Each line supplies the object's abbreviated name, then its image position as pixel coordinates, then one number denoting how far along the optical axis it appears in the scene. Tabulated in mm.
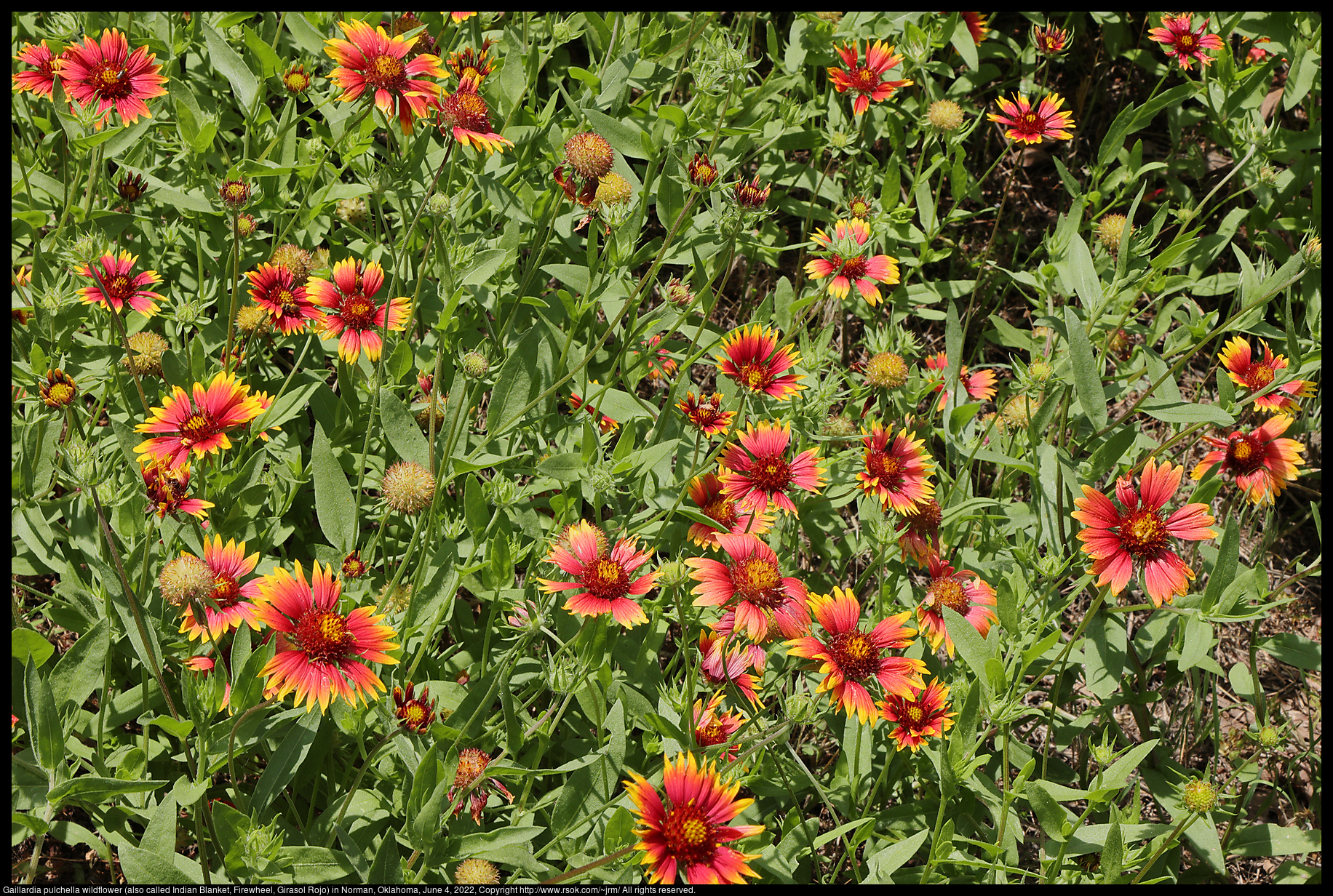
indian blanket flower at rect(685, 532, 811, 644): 1704
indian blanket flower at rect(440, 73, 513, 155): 2045
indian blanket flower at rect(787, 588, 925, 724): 1706
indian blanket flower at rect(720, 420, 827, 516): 2035
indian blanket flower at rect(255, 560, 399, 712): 1535
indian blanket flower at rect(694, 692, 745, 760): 1844
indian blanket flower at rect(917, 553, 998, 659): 2096
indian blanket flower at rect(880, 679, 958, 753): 1901
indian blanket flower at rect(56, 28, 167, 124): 2104
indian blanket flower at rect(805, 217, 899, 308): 2457
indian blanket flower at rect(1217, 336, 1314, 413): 2240
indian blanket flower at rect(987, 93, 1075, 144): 2895
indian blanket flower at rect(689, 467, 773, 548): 1999
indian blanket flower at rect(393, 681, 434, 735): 1707
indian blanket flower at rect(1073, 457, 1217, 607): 1808
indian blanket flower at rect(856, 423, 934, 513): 2092
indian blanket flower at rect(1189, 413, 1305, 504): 2168
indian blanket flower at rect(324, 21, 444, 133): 2018
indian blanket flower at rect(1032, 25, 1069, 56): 3127
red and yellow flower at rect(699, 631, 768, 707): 1930
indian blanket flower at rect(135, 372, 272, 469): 1792
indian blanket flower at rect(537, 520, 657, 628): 1696
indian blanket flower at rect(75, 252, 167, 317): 2123
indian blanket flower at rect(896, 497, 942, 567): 2246
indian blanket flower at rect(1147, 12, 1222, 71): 2889
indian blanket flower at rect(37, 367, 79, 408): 1877
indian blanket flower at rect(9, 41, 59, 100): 2229
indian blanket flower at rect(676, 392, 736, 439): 2172
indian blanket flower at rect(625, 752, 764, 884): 1422
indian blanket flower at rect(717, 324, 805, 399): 2070
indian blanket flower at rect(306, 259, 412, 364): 2100
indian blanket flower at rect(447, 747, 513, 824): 1787
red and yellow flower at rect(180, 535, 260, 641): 1723
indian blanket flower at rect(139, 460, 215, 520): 1786
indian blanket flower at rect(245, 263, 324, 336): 2164
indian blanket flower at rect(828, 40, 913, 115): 2748
